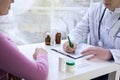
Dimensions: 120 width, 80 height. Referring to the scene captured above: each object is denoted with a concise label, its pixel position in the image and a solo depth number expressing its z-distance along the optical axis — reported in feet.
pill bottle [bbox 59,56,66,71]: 3.25
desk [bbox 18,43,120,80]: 3.12
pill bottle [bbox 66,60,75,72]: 3.22
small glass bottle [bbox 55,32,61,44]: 4.84
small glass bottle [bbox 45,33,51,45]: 4.74
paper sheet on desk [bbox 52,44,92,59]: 4.00
